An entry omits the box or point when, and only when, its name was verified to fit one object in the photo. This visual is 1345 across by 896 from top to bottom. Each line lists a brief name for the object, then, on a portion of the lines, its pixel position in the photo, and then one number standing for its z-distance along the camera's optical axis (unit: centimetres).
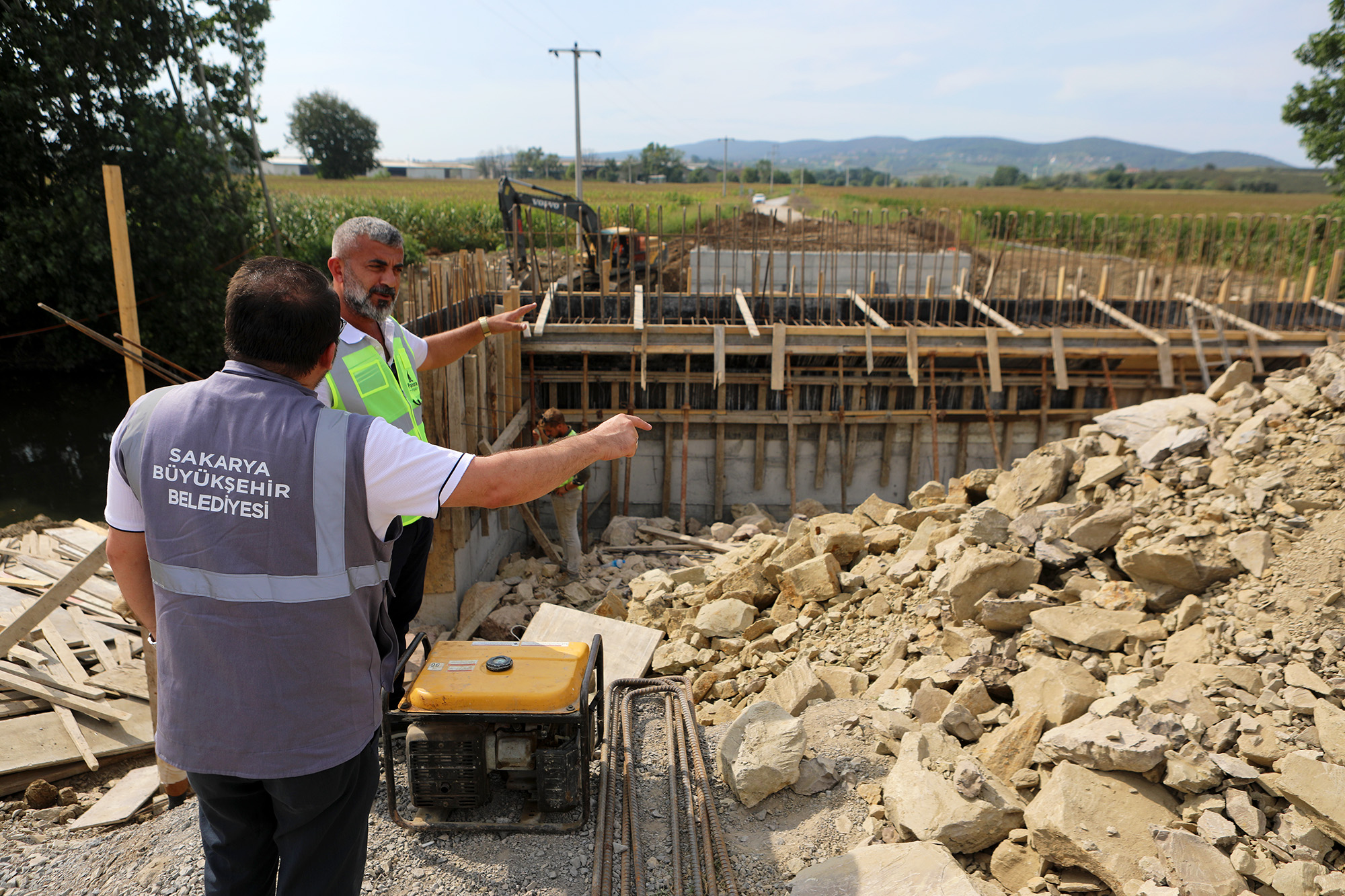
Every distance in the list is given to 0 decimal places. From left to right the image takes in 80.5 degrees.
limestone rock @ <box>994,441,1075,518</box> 623
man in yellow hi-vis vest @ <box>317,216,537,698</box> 308
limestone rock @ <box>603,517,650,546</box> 965
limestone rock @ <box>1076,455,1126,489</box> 611
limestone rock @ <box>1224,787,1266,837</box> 310
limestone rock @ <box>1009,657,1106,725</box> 380
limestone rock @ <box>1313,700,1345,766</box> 325
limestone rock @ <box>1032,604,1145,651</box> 444
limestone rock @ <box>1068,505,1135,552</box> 516
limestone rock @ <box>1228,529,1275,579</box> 455
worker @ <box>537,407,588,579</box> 850
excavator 1237
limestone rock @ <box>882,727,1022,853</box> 332
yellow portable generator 337
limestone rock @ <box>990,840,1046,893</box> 324
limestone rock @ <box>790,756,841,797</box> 387
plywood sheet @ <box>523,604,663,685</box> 545
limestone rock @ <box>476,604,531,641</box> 668
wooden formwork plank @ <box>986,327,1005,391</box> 985
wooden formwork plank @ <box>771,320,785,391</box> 967
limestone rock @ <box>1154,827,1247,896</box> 290
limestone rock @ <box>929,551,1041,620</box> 496
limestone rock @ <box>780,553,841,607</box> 617
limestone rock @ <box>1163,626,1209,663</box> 415
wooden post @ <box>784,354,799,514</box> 1027
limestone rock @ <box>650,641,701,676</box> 563
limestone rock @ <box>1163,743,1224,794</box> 323
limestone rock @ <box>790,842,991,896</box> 305
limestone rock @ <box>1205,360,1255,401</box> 743
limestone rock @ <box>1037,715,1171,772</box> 327
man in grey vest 176
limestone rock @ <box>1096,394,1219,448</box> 675
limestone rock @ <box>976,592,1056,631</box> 476
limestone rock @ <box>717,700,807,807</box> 377
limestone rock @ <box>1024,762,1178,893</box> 308
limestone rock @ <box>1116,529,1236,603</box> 458
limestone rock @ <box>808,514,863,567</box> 675
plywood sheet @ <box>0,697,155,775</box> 434
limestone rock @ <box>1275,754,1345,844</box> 297
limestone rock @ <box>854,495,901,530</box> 763
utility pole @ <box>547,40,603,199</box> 2311
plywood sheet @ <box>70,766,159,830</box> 389
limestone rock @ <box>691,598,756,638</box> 601
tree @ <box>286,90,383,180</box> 7538
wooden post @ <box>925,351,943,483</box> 1029
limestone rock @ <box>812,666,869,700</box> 498
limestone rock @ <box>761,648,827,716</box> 473
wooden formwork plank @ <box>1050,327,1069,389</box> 1000
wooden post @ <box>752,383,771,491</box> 1038
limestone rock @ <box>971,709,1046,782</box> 373
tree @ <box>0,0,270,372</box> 1380
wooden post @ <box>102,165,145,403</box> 352
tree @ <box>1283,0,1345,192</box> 1755
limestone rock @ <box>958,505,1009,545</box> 561
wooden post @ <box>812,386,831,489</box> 1041
